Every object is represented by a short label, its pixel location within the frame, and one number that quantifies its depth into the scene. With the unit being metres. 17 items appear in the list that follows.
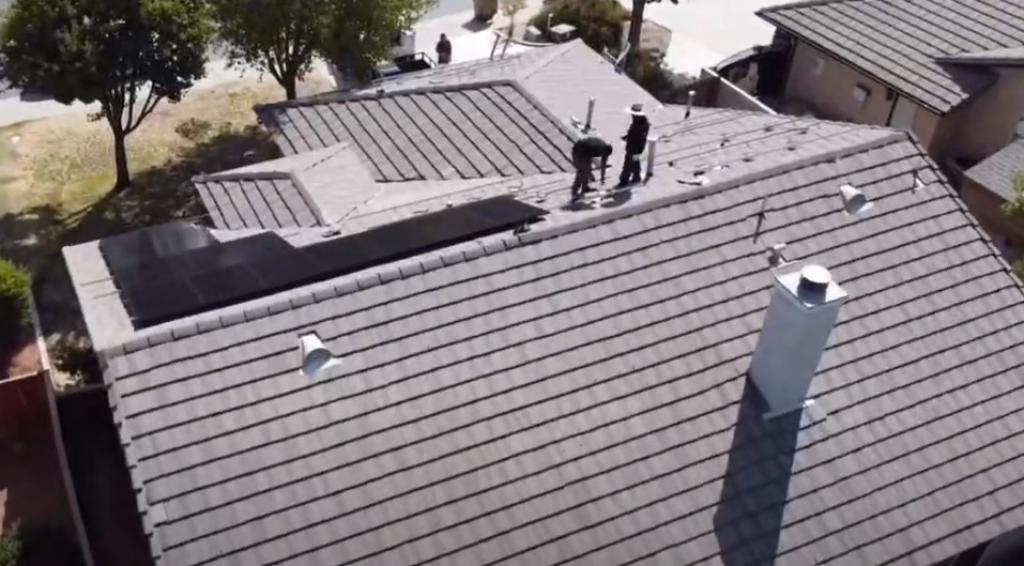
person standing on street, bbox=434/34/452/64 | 32.19
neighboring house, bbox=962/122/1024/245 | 24.53
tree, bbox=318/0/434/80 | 25.78
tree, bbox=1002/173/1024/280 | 22.38
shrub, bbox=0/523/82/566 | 16.83
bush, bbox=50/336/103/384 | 20.78
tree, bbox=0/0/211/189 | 23.30
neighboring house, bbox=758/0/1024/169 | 26.84
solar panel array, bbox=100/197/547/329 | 13.59
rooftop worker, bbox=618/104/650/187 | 15.59
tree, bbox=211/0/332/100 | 25.27
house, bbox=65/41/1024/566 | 12.53
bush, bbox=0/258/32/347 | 21.23
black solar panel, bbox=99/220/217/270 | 14.56
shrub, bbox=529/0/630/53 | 33.91
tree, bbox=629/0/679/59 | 31.19
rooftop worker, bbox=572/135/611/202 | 15.53
